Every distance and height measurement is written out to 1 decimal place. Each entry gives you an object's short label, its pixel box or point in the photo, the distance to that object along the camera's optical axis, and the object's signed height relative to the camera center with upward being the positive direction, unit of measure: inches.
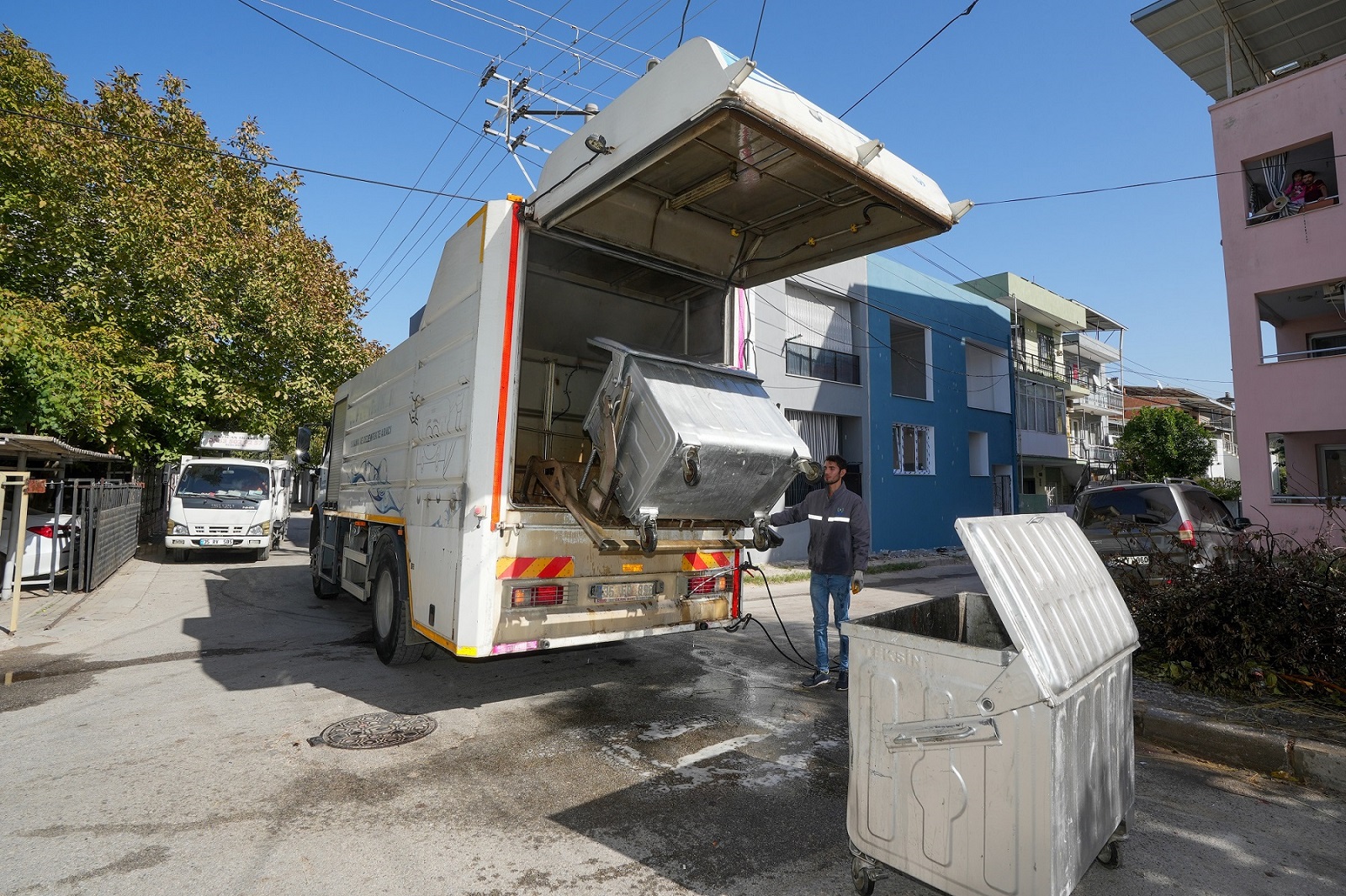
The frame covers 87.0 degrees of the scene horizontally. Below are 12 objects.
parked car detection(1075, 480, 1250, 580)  229.3 -4.4
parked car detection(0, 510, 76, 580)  374.6 -24.0
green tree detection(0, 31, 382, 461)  500.4 +178.8
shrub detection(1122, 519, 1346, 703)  184.5 -29.7
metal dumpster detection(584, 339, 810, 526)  170.4 +15.7
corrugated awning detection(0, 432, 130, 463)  305.8 +24.5
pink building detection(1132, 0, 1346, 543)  492.1 +201.7
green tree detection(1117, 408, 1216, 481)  1352.1 +128.7
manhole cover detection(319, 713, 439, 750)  173.0 -57.8
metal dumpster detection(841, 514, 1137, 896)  88.0 -30.5
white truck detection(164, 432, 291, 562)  557.3 -3.1
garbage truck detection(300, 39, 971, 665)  165.9 +36.0
